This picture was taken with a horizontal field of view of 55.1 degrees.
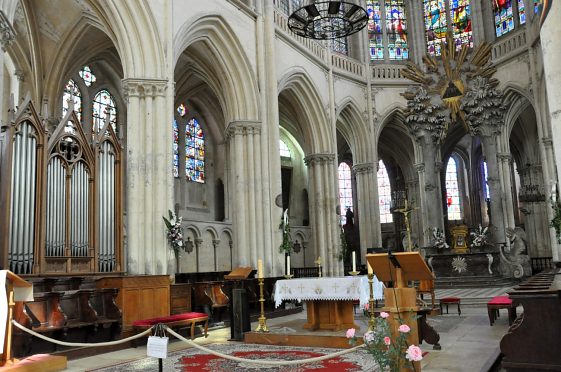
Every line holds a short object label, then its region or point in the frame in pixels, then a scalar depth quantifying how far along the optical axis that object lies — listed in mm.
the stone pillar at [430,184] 21531
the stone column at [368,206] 22922
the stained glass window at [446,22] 24641
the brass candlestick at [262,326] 8297
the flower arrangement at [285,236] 15906
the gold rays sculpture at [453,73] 21188
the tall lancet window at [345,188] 30141
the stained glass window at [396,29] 25625
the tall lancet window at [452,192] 30328
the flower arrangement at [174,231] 11664
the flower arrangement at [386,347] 3812
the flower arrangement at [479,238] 19938
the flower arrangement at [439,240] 20453
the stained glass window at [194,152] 22078
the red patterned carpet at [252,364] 5938
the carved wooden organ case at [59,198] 8523
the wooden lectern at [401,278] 4938
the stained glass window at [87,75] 18234
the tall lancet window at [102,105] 18578
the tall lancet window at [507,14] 22016
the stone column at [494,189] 20172
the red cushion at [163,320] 8030
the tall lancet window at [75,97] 17453
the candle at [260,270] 7871
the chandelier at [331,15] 12906
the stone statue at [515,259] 18766
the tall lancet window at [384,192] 30281
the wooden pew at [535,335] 3973
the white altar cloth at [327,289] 7777
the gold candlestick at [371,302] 6512
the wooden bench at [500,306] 8275
